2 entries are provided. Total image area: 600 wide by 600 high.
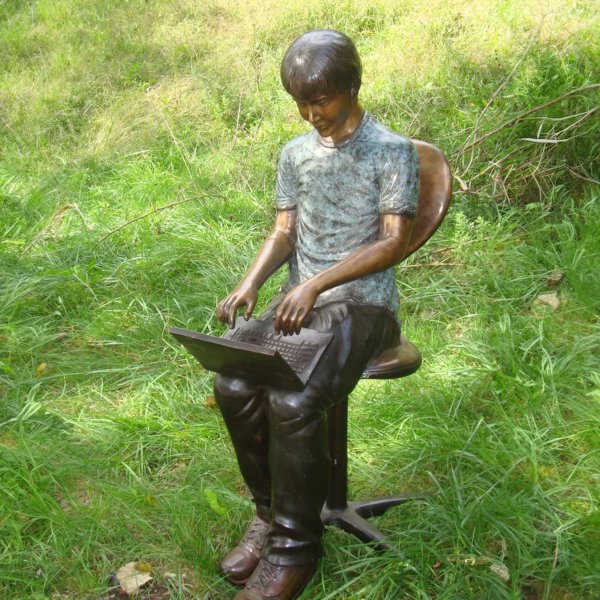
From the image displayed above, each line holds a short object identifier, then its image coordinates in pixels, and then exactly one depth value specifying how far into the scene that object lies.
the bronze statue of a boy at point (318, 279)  2.17
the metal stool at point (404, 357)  2.40
